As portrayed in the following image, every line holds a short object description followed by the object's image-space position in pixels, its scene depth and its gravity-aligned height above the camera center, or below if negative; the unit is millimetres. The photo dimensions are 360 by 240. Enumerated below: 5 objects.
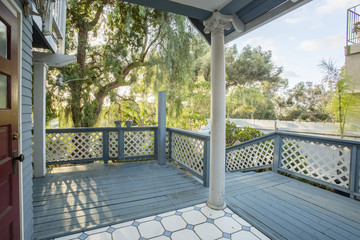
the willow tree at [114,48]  5445 +2111
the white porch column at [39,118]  3350 -103
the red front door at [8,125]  1240 -98
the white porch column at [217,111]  2365 +51
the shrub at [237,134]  5805 -606
